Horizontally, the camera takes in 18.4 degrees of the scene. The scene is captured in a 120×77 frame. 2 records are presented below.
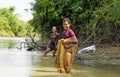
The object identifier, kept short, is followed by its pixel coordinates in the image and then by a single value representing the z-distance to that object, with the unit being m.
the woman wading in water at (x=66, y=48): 11.87
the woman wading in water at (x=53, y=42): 17.50
